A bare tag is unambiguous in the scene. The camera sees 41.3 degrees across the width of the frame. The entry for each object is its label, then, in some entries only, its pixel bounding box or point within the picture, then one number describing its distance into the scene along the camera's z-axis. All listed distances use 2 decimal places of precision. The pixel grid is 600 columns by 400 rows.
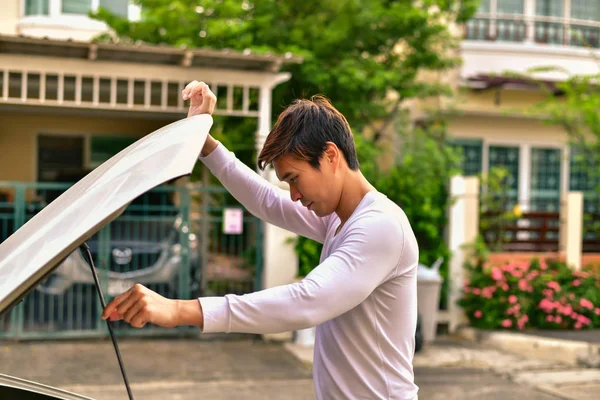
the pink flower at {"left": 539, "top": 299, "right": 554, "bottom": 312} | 9.98
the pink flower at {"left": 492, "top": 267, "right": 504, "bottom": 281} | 10.17
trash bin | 9.45
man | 1.80
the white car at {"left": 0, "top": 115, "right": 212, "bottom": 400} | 1.40
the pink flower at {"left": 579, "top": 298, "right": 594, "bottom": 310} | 10.15
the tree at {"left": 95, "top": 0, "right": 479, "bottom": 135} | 11.25
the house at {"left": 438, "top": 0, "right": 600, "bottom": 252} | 15.34
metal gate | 9.16
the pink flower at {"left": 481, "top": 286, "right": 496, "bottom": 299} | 10.11
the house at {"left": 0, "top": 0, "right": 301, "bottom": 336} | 8.87
